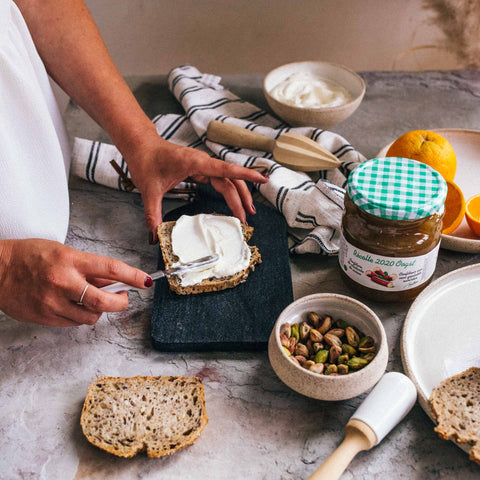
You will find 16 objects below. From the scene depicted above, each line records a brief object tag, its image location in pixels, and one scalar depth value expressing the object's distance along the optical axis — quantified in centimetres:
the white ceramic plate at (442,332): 100
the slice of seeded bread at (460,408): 86
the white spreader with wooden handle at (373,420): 81
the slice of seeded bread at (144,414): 89
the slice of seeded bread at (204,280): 115
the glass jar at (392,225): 99
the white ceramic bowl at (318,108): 157
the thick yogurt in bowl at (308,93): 165
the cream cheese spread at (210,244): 116
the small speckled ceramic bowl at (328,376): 88
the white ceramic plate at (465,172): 123
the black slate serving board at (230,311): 106
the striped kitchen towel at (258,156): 131
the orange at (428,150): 129
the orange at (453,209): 124
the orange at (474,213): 122
